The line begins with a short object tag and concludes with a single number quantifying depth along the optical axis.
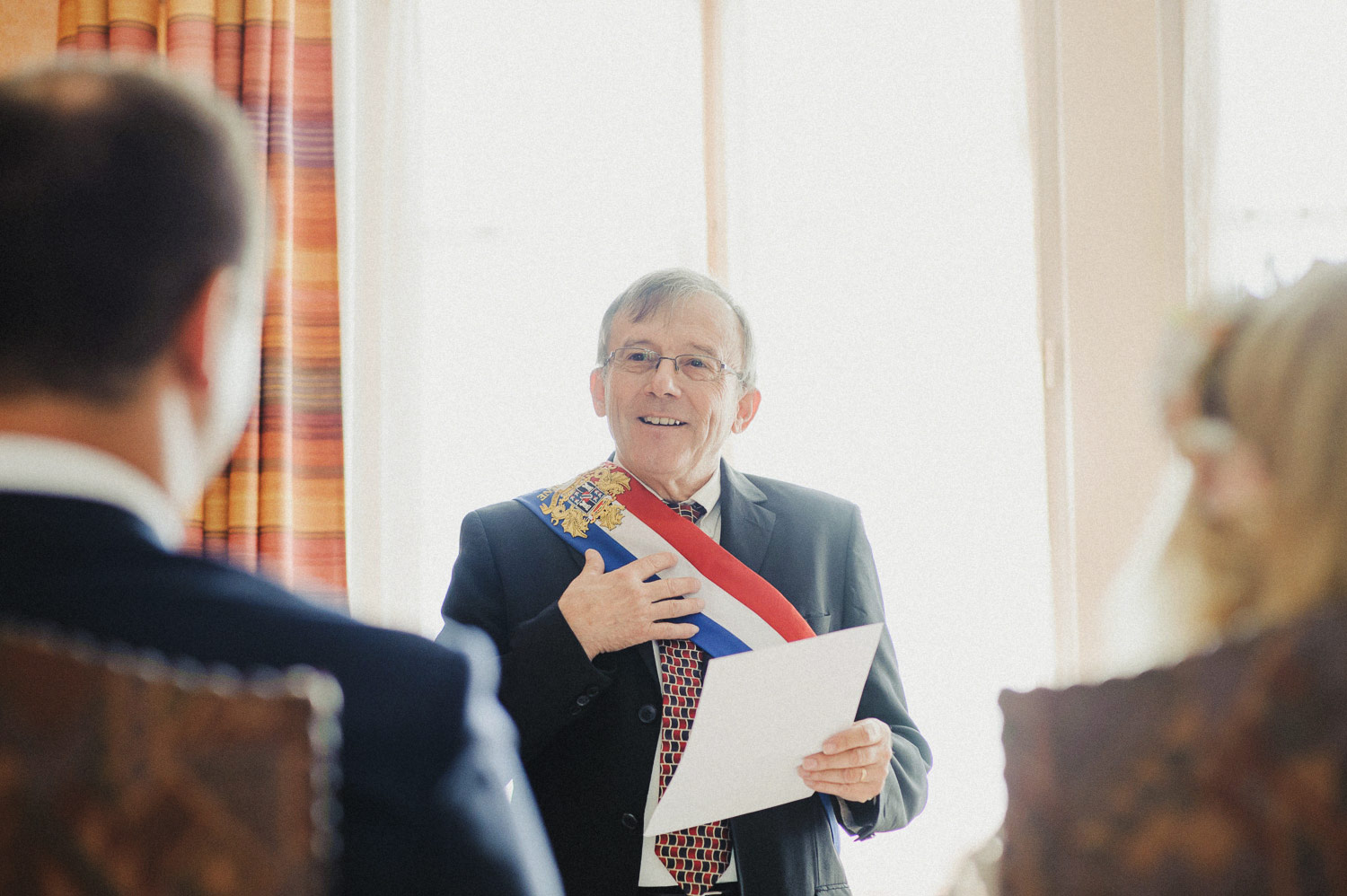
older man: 1.47
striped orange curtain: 2.58
